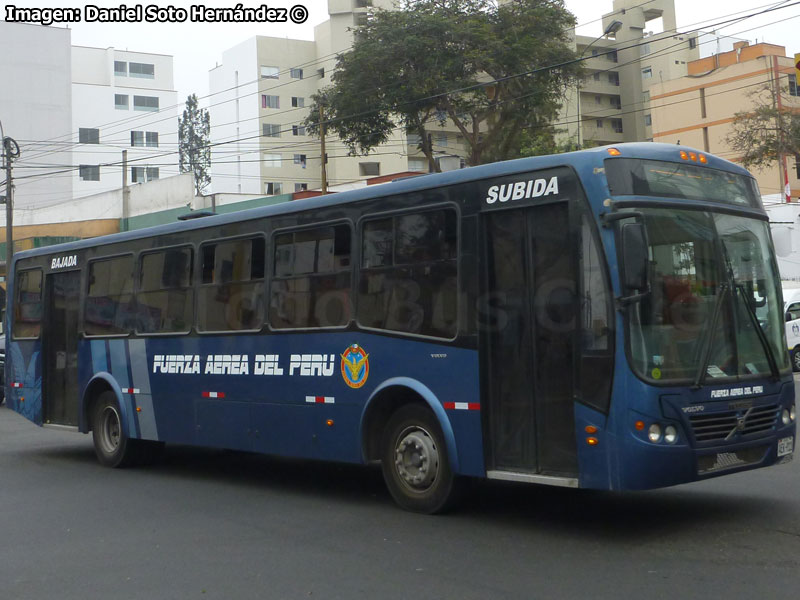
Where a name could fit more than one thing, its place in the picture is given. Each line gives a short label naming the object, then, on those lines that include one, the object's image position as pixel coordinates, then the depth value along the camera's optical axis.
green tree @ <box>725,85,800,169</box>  46.41
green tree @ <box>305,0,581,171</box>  38.41
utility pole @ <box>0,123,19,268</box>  37.47
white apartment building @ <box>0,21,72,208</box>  75.94
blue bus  7.51
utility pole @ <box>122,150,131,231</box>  49.81
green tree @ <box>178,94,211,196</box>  86.50
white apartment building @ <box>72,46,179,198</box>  80.81
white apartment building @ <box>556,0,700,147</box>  80.00
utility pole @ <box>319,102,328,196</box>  34.08
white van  26.52
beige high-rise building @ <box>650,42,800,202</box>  62.66
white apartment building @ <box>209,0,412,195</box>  77.31
